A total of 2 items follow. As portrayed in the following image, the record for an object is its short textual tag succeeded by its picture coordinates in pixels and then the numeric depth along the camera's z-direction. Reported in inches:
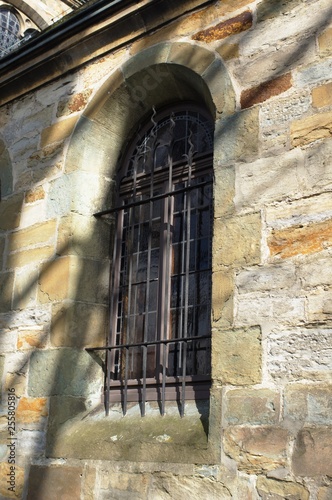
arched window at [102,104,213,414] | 152.6
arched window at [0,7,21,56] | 427.5
